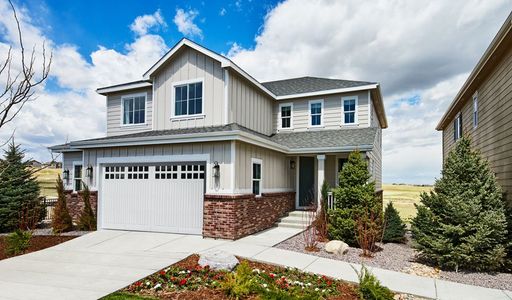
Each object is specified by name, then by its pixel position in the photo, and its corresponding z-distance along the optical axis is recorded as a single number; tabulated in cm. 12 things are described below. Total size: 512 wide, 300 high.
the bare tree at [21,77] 285
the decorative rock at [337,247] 855
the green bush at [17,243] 861
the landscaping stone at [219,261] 669
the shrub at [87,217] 1141
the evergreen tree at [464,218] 725
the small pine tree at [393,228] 1034
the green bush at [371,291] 489
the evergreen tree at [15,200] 1243
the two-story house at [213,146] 995
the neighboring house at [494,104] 815
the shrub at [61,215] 1122
